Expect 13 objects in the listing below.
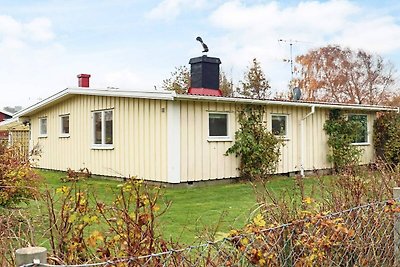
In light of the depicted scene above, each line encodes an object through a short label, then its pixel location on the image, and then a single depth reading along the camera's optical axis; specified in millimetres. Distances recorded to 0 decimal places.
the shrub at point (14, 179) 6688
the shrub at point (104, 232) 2539
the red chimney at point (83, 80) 16203
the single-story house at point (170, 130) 11781
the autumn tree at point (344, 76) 34000
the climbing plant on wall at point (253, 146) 12758
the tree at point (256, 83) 32344
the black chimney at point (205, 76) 14805
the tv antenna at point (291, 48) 24969
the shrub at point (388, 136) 16844
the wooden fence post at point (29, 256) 1767
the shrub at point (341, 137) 15461
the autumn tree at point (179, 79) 31734
